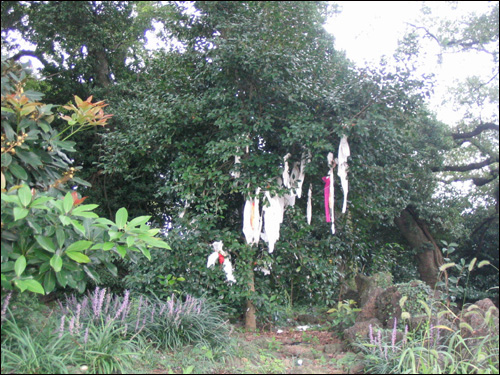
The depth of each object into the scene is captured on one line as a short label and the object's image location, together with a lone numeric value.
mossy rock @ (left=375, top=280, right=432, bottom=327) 4.74
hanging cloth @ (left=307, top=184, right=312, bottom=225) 6.30
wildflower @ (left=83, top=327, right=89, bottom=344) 3.60
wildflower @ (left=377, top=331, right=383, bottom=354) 3.98
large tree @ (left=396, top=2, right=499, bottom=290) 11.44
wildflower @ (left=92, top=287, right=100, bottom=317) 4.14
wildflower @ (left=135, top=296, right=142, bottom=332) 4.20
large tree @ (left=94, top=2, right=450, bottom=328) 5.72
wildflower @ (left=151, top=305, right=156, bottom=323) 4.53
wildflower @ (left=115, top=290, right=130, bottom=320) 4.21
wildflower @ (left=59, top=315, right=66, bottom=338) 3.54
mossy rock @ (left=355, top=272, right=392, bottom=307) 6.28
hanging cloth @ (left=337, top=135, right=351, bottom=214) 5.72
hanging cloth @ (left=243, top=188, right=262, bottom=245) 5.82
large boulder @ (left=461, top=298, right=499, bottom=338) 3.98
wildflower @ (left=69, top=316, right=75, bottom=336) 3.60
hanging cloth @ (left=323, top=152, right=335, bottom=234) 6.00
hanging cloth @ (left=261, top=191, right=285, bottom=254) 5.80
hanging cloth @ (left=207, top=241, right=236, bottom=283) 5.66
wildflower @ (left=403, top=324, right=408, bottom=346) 4.03
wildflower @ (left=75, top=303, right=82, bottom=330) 3.84
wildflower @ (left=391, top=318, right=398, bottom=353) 3.94
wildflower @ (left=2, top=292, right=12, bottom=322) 3.27
